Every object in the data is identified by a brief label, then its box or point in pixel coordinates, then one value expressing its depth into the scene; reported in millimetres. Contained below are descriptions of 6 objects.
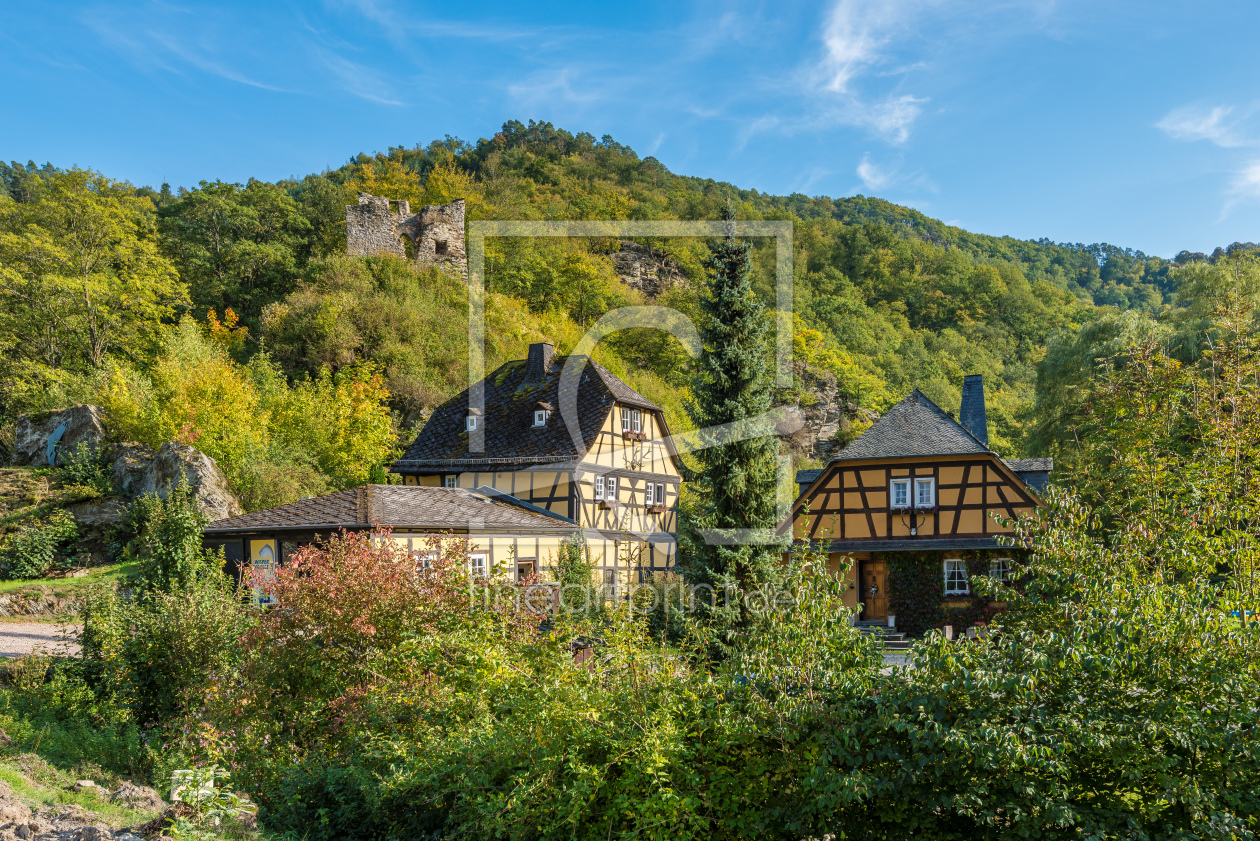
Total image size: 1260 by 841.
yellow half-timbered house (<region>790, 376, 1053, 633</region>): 20672
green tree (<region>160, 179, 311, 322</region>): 41812
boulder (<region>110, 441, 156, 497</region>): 21797
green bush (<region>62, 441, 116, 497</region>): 21844
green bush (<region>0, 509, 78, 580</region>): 18781
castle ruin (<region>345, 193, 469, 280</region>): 42188
